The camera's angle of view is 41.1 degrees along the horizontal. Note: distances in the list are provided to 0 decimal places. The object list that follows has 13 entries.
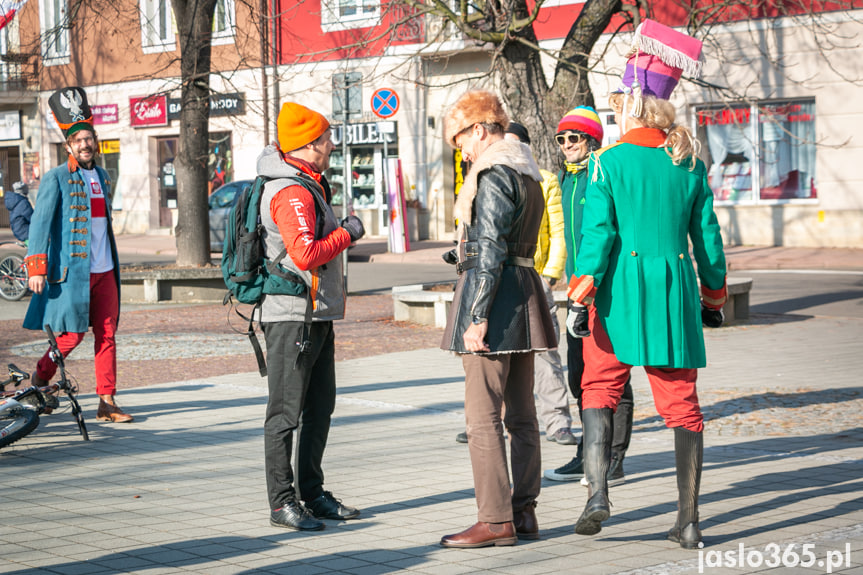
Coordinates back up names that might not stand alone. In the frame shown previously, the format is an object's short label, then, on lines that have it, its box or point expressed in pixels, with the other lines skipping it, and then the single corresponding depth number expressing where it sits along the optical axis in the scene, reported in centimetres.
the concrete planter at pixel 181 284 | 1631
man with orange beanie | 516
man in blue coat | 754
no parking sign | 1928
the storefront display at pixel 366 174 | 2998
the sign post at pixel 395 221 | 2516
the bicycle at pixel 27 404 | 671
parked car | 2527
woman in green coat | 476
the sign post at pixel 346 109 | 1448
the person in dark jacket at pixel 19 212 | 1678
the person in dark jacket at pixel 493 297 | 478
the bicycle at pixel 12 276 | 1758
